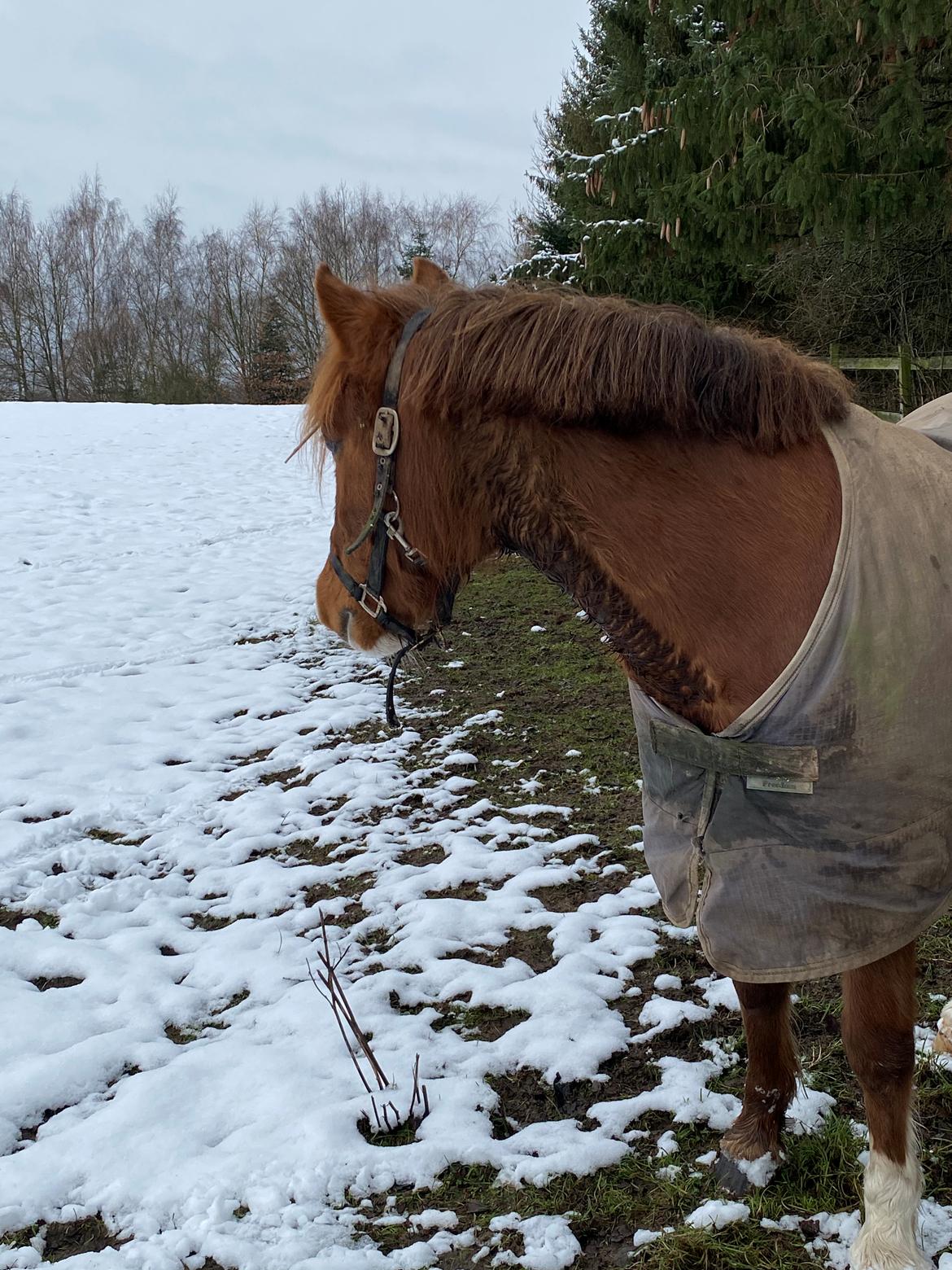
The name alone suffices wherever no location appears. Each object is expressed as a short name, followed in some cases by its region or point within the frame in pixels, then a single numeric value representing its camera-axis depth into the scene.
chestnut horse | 1.51
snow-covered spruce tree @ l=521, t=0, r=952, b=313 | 4.98
